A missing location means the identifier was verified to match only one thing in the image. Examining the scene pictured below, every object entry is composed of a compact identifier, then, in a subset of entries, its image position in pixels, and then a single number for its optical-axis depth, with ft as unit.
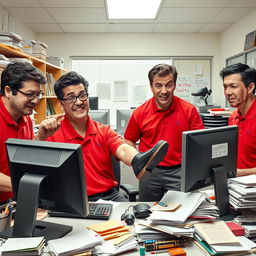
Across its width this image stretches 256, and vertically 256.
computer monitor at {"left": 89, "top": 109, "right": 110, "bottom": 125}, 10.73
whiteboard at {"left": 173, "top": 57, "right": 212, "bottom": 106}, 17.29
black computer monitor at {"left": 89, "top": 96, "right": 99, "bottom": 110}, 13.85
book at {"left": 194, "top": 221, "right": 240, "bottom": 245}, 3.39
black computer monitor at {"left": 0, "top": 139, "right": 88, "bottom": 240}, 3.54
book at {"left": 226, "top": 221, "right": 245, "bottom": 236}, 3.77
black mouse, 4.36
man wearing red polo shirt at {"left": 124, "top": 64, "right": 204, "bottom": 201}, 7.07
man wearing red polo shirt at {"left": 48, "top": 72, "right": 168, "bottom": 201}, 5.80
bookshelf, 8.98
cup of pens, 3.92
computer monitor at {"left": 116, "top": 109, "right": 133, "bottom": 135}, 12.21
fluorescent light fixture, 11.77
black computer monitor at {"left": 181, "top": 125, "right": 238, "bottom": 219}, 4.13
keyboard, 4.44
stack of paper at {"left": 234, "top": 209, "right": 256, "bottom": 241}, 3.73
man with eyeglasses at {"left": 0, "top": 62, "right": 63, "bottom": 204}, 5.41
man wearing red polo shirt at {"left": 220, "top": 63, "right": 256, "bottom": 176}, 6.47
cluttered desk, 3.41
